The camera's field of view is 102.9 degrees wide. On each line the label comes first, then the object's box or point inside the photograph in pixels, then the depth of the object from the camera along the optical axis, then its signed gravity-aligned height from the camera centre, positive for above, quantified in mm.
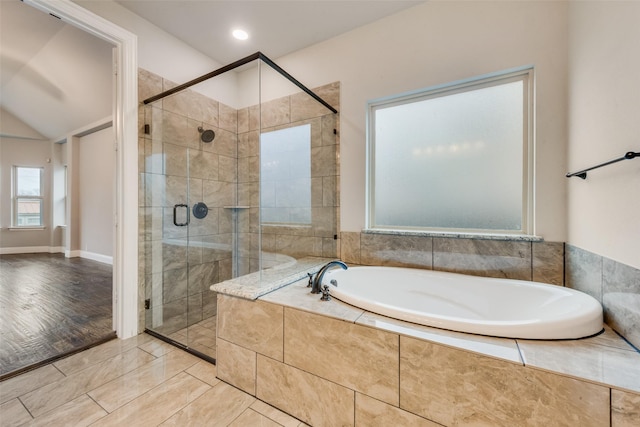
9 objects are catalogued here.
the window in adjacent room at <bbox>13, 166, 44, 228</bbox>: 5652 +344
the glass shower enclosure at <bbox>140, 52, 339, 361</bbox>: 2158 +236
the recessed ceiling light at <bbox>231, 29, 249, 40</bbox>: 2322 +1649
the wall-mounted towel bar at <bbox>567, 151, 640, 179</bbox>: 958 +209
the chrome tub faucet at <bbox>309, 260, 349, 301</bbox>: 1413 -432
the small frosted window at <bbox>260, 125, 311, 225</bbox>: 2240 +340
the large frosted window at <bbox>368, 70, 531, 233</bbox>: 1827 +426
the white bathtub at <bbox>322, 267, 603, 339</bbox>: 1006 -477
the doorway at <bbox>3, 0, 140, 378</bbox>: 1993 +190
